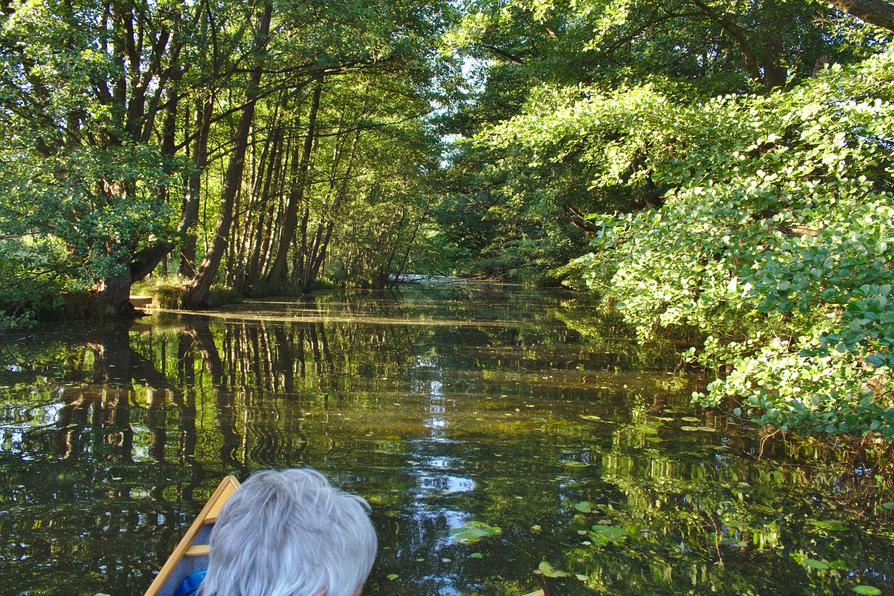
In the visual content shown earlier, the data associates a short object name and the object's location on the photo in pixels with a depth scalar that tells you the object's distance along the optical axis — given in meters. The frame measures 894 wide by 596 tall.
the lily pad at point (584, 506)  4.96
